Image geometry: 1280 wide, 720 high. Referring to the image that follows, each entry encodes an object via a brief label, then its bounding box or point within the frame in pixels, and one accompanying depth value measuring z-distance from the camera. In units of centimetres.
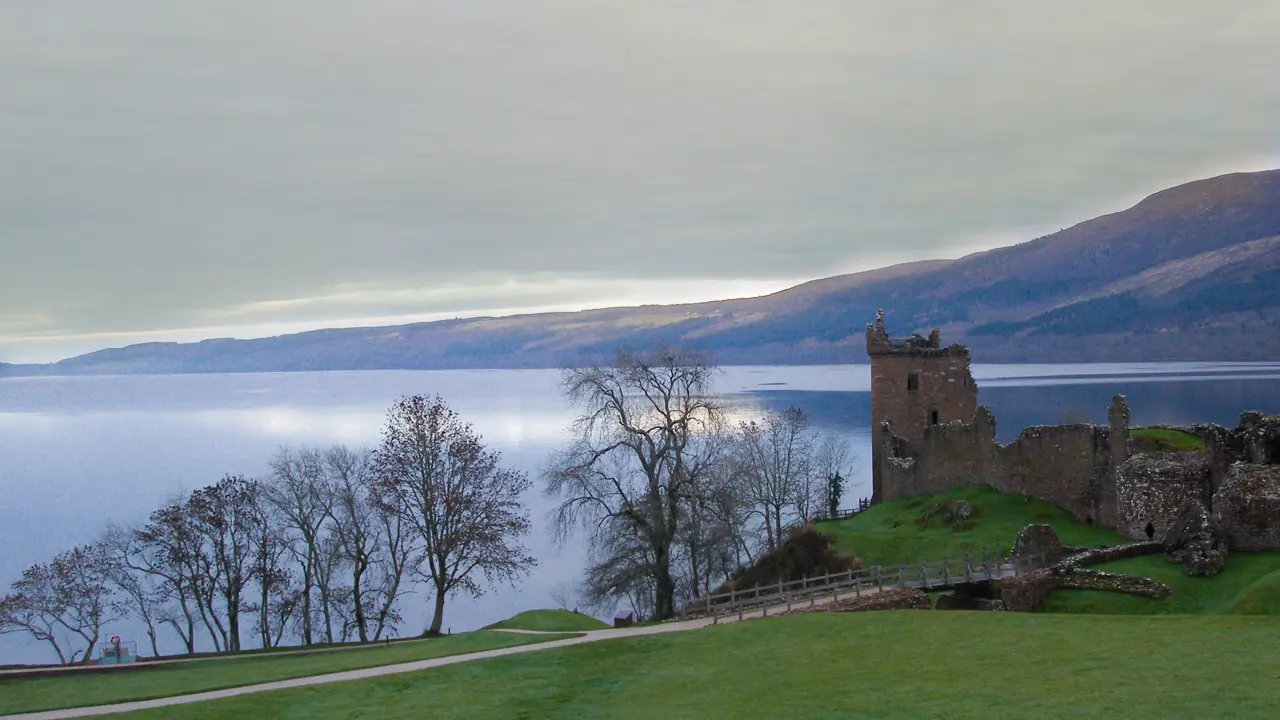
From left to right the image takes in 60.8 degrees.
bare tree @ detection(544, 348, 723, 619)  5256
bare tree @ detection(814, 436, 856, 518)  7994
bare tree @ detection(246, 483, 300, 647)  5741
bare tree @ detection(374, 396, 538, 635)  5466
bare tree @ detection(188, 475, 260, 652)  5659
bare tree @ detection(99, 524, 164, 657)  6064
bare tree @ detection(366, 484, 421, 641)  5475
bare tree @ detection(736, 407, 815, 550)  7738
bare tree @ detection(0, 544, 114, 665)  5479
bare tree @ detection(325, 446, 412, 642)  5688
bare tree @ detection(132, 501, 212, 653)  5625
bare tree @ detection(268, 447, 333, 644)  5900
